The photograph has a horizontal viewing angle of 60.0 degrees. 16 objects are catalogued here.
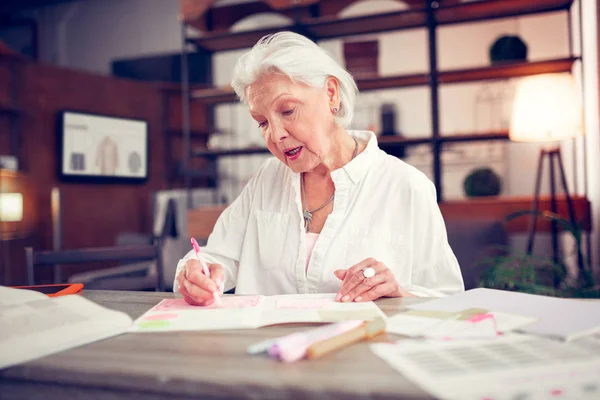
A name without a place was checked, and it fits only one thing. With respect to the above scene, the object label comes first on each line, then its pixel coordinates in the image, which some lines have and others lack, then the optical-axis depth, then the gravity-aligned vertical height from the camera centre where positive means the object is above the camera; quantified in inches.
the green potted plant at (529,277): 90.7 -14.0
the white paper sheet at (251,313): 33.3 -7.5
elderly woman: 52.5 +0.0
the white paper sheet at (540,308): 28.5 -7.1
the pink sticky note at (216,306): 39.8 -7.6
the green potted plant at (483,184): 140.2 +4.5
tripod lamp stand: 109.5 +19.2
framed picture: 216.5 +27.5
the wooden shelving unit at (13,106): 199.6 +41.0
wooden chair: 67.0 -6.2
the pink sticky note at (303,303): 37.7 -7.4
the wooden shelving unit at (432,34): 139.9 +51.8
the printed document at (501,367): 21.1 -7.4
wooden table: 22.0 -7.7
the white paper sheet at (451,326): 28.6 -7.3
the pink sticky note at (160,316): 36.3 -7.7
